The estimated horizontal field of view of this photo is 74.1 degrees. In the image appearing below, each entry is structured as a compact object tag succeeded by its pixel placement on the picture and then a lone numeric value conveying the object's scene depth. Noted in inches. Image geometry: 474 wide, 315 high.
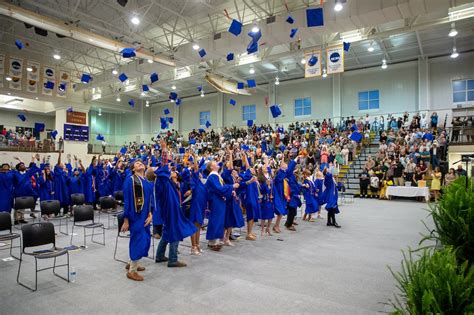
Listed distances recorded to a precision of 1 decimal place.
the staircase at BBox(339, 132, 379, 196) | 690.2
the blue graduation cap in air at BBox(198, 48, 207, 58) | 599.6
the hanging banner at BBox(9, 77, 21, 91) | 830.1
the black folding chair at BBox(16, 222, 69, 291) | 168.4
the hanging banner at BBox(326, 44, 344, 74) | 535.2
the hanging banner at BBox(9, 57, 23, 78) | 786.3
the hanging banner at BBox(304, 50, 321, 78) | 550.3
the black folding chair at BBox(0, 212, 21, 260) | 214.4
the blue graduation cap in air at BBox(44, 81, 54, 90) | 838.5
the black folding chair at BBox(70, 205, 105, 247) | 248.7
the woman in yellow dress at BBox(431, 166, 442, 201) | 568.1
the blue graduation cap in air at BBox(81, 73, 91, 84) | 717.9
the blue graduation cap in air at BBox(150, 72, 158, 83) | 664.4
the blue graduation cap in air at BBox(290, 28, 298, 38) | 494.9
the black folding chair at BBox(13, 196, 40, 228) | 307.7
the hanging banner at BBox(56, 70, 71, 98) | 900.3
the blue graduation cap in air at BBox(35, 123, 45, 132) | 748.5
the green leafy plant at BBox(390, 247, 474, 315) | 66.3
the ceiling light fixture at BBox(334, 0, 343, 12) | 431.4
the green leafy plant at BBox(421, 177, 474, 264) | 112.3
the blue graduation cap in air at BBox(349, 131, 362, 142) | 701.3
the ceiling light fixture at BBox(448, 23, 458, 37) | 573.6
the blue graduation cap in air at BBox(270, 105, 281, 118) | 700.2
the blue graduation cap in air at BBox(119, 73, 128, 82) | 731.4
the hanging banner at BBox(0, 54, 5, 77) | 761.6
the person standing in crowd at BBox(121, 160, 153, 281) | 174.9
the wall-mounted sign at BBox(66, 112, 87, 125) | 1066.7
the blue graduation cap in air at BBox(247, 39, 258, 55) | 483.5
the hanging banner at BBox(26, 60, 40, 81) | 833.5
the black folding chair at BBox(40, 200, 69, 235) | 289.9
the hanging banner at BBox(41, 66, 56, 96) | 882.1
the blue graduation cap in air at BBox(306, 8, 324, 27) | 457.1
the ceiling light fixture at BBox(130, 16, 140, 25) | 537.0
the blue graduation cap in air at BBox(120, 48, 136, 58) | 553.6
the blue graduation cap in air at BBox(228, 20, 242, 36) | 473.8
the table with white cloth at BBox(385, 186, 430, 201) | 569.3
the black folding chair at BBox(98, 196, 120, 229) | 314.7
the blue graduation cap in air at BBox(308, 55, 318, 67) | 558.3
